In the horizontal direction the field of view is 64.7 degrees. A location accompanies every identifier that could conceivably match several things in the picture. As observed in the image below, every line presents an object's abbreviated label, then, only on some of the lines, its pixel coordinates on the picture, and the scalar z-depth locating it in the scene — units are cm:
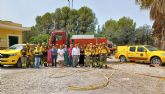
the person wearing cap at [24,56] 814
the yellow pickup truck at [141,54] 975
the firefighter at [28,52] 820
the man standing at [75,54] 847
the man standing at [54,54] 841
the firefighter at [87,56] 857
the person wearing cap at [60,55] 855
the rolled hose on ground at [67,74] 627
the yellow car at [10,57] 812
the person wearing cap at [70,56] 860
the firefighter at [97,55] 847
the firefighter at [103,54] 836
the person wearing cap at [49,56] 854
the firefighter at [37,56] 810
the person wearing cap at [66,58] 861
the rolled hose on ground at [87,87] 504
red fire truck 1075
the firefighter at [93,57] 850
